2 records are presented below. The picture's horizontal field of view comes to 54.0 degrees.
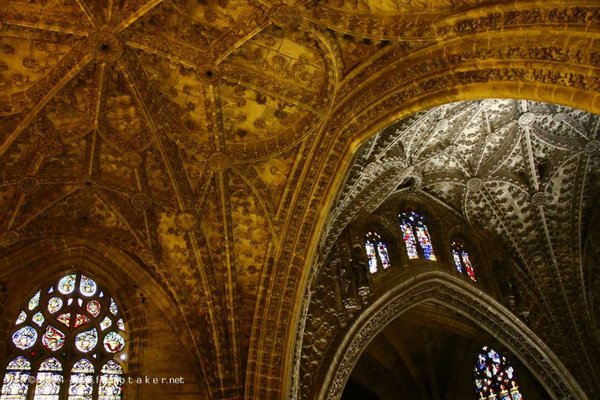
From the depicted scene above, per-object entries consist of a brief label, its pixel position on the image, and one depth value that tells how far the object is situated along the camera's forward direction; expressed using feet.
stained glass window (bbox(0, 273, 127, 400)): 32.91
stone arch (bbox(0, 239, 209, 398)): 35.12
